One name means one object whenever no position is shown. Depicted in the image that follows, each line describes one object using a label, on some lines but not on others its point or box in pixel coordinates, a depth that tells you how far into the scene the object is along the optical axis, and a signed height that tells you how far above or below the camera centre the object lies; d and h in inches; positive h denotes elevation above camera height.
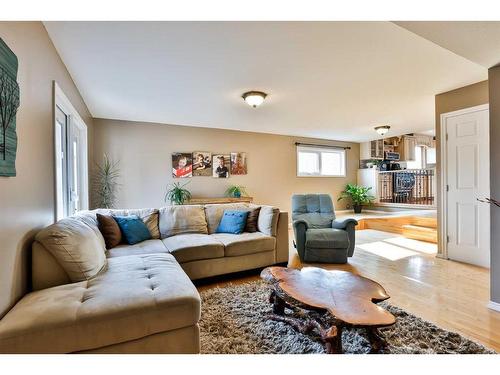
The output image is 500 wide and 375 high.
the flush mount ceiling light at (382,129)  208.8 +47.6
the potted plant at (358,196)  283.3 -11.6
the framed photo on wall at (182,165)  203.2 +18.6
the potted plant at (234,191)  219.1 -3.6
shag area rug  61.9 -39.9
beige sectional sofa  45.6 -23.7
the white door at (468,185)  122.5 -0.3
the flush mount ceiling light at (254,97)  131.0 +47.0
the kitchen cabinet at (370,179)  285.3 +7.6
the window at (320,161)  265.3 +27.1
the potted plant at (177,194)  197.3 -4.9
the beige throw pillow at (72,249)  63.6 -15.8
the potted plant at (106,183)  178.7 +4.0
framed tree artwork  49.9 +16.9
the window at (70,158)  104.6 +15.7
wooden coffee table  52.7 -27.0
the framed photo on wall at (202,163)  210.7 +20.5
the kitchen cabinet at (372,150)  291.1 +42.0
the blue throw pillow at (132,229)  111.2 -18.4
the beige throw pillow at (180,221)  124.7 -16.7
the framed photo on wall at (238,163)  226.5 +21.8
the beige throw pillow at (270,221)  123.8 -17.2
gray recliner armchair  132.0 -28.6
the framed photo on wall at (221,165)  218.7 +19.4
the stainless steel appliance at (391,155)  310.3 +37.1
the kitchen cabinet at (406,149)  321.7 +46.4
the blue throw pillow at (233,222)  127.6 -18.0
